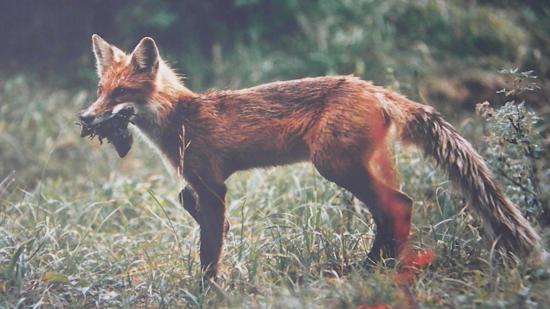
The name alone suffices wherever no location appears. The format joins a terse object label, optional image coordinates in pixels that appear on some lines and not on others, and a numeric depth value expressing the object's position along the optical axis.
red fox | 9.97
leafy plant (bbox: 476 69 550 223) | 10.85
